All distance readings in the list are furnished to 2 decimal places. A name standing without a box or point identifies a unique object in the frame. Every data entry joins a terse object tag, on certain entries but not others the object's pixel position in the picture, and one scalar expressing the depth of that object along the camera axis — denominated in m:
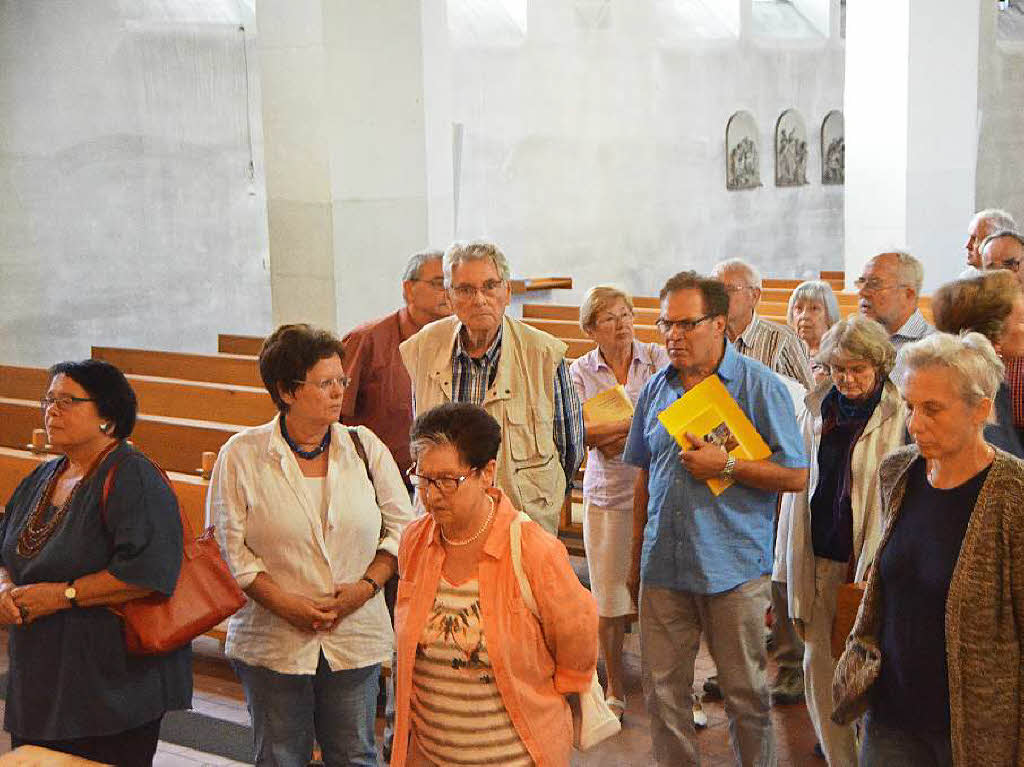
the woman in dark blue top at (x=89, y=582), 3.03
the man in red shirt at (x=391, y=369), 4.38
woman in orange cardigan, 2.52
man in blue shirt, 3.51
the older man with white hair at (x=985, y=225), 6.28
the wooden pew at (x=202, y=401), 6.10
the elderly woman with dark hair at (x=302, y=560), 3.19
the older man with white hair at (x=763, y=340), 4.95
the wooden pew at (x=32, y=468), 4.80
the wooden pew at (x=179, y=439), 5.33
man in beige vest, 3.75
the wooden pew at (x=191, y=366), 7.20
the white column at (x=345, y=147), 6.75
